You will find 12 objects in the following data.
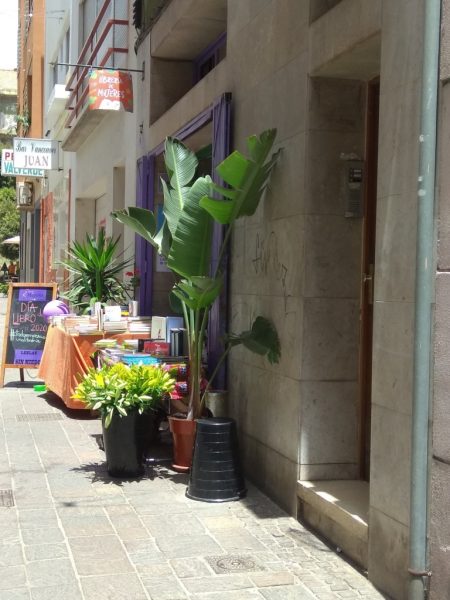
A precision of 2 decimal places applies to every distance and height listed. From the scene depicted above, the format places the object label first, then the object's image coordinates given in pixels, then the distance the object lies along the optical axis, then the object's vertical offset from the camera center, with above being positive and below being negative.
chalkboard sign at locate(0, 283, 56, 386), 11.58 -0.72
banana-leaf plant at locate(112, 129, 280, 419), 5.89 +0.52
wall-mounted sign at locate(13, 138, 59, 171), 19.73 +3.22
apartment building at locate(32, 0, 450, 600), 4.17 +0.16
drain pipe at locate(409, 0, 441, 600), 3.93 -0.06
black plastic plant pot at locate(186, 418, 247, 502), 6.04 -1.34
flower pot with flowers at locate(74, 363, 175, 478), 6.52 -1.00
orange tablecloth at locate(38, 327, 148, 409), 9.57 -0.93
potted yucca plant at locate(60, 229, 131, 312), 11.15 +0.15
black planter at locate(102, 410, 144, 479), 6.61 -1.33
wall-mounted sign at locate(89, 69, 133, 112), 11.55 +2.83
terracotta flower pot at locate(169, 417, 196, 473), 6.73 -1.33
